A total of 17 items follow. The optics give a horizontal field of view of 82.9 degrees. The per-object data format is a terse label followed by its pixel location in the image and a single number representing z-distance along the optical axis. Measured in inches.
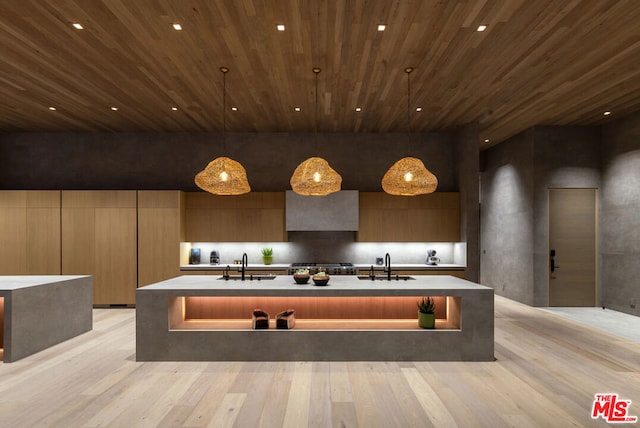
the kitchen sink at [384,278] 180.5
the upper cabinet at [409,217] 273.3
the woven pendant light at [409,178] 169.9
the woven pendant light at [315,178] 169.5
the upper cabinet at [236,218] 271.9
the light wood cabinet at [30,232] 260.4
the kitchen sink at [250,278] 179.0
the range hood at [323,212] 267.4
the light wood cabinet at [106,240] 263.0
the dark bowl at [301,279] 165.8
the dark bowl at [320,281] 161.5
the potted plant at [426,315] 159.8
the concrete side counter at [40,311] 157.4
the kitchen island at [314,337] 155.9
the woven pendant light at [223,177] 168.2
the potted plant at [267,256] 276.4
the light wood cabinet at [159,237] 262.1
